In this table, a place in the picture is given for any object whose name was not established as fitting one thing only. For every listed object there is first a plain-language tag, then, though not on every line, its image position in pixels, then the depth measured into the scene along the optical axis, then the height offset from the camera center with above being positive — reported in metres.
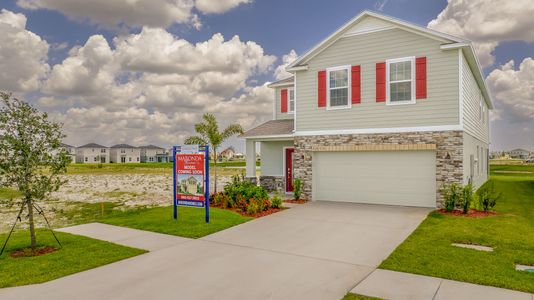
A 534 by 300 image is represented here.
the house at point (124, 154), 114.19 -1.76
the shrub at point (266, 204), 12.51 -2.11
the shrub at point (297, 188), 14.75 -1.75
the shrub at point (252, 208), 11.81 -2.14
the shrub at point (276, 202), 12.90 -2.07
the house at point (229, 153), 134.02 -1.78
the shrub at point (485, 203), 11.55 -1.91
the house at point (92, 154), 108.06 -1.67
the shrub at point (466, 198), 11.07 -1.63
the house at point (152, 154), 123.62 -1.97
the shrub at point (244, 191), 13.25 -1.73
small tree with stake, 7.14 -0.07
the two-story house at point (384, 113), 12.09 +1.44
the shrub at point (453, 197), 11.51 -1.67
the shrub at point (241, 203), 12.44 -2.10
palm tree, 18.44 +0.86
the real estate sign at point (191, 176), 10.38 -0.86
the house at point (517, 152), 144.27 -1.20
